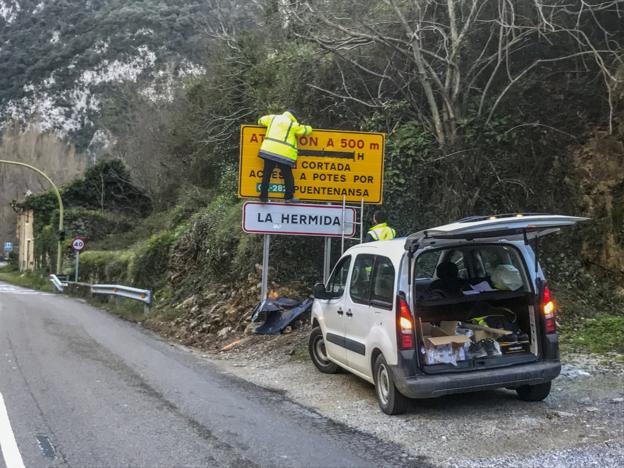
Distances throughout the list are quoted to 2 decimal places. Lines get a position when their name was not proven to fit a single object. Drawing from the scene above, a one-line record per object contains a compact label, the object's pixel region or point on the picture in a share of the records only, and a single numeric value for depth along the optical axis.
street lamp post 35.34
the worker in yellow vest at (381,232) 9.34
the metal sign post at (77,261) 31.17
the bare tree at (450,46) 11.44
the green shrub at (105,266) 23.98
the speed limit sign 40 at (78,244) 31.46
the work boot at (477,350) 6.07
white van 5.75
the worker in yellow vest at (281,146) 11.21
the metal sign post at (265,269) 11.45
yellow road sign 11.86
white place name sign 11.29
